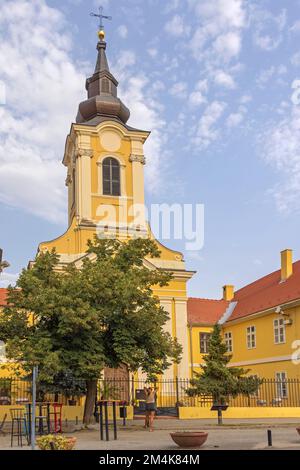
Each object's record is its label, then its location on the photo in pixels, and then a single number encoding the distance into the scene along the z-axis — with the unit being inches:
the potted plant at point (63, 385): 865.5
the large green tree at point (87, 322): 836.6
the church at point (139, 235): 1449.3
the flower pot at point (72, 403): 1181.1
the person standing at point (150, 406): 858.6
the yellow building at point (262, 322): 1395.2
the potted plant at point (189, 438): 583.5
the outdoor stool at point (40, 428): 771.1
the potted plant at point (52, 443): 492.1
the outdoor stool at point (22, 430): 665.7
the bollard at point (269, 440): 588.1
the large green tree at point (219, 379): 1037.2
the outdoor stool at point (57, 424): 771.3
